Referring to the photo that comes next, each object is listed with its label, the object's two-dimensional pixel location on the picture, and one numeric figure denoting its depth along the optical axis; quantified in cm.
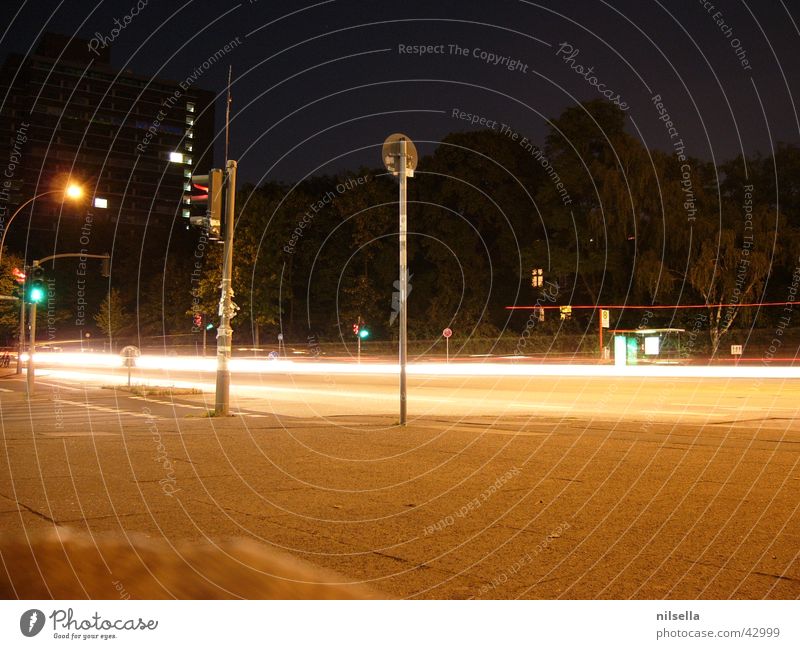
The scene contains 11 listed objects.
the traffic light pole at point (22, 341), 3267
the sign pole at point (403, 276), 1559
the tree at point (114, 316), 9294
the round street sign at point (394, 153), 1588
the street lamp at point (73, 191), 2962
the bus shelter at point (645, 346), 4822
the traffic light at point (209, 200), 1588
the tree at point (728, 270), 5259
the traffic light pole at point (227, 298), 1663
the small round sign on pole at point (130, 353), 2989
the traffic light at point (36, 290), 3150
